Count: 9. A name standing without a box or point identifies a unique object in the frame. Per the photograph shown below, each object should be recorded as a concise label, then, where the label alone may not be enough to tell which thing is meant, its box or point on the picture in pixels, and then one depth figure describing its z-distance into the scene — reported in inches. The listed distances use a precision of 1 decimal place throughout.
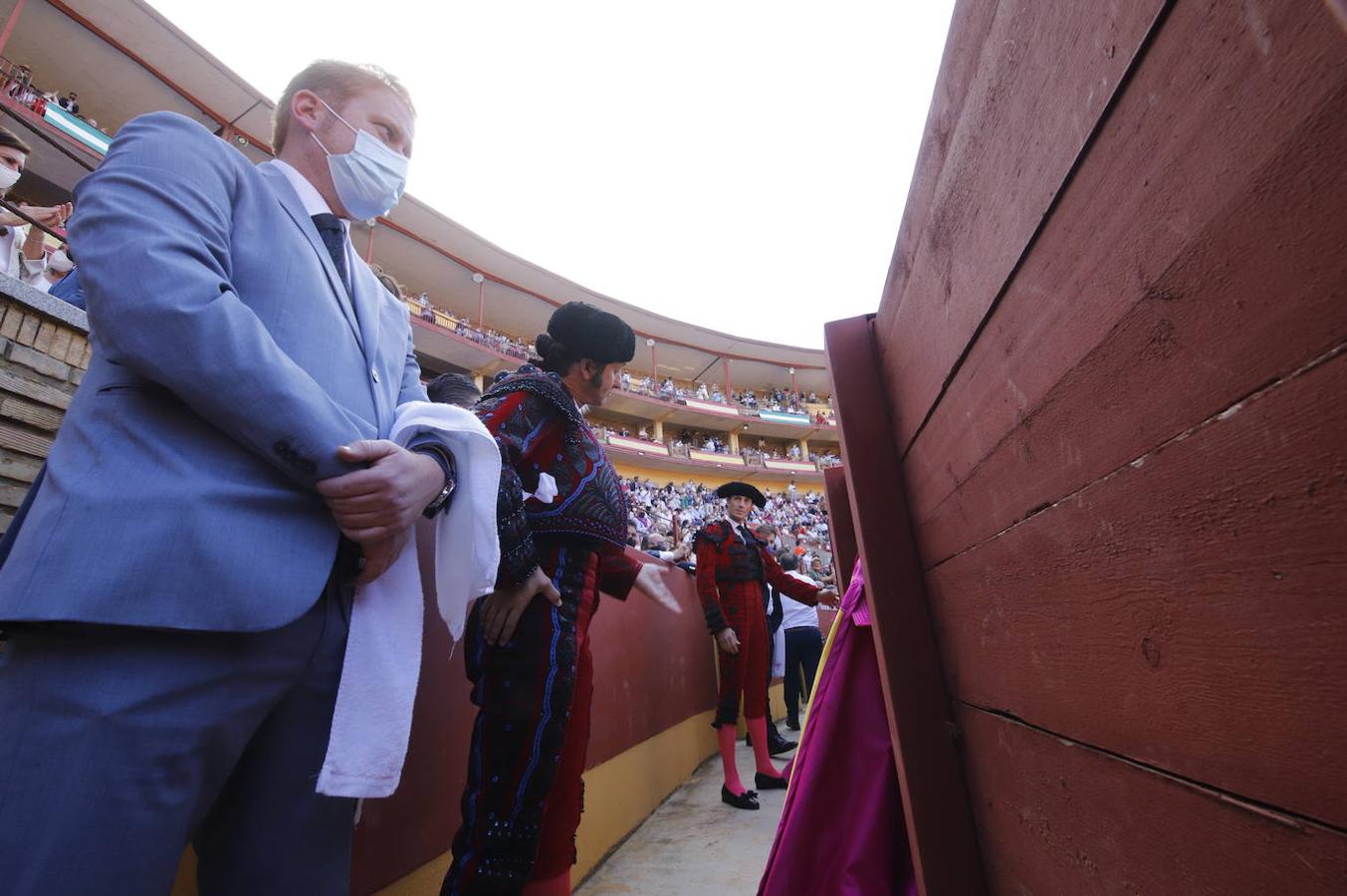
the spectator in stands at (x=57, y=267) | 207.8
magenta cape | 47.8
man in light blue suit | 27.2
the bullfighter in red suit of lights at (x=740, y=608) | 146.9
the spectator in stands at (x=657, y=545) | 330.4
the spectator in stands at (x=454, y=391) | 77.8
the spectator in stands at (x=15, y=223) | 122.5
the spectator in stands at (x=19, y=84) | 416.8
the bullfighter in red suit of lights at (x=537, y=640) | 54.4
